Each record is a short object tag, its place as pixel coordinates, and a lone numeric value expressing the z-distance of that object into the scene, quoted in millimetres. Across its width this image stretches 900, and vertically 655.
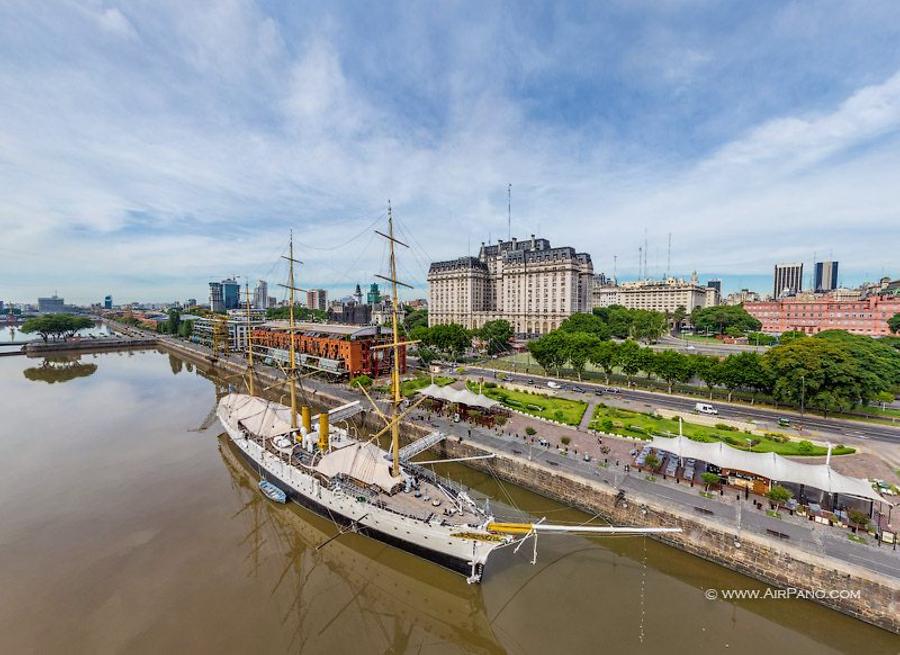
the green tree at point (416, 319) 167275
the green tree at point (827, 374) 43062
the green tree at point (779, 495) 25391
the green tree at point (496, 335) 108000
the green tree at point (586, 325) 110250
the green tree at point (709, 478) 28062
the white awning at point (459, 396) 44812
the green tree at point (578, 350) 67938
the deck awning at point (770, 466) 24625
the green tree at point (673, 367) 56156
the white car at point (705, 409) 47703
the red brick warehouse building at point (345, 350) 70562
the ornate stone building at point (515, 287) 143250
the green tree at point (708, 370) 52875
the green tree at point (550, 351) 70375
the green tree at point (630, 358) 61938
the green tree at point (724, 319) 132000
